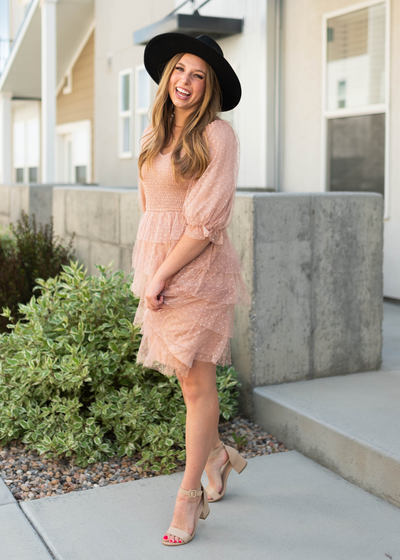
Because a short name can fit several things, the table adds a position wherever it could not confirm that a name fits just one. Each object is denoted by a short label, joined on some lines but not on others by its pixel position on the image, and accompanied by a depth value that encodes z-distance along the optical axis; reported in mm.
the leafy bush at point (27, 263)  6035
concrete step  2934
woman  2457
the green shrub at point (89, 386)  3408
